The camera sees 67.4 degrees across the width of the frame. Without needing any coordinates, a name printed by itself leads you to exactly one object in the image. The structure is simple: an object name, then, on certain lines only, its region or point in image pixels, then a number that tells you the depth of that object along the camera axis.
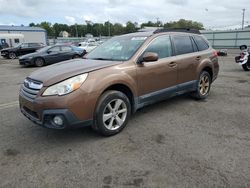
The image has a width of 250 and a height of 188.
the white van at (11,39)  27.95
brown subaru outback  2.69
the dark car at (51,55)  11.75
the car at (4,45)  25.47
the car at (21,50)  17.72
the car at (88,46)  19.68
